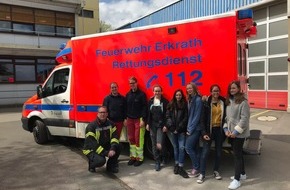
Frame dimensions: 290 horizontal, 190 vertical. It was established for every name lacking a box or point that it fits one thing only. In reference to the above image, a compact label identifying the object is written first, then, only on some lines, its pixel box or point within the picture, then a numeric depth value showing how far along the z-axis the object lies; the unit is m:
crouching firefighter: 4.01
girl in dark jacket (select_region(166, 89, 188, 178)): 3.82
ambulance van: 3.80
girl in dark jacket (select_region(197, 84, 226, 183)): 3.63
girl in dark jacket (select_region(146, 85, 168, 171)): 4.01
